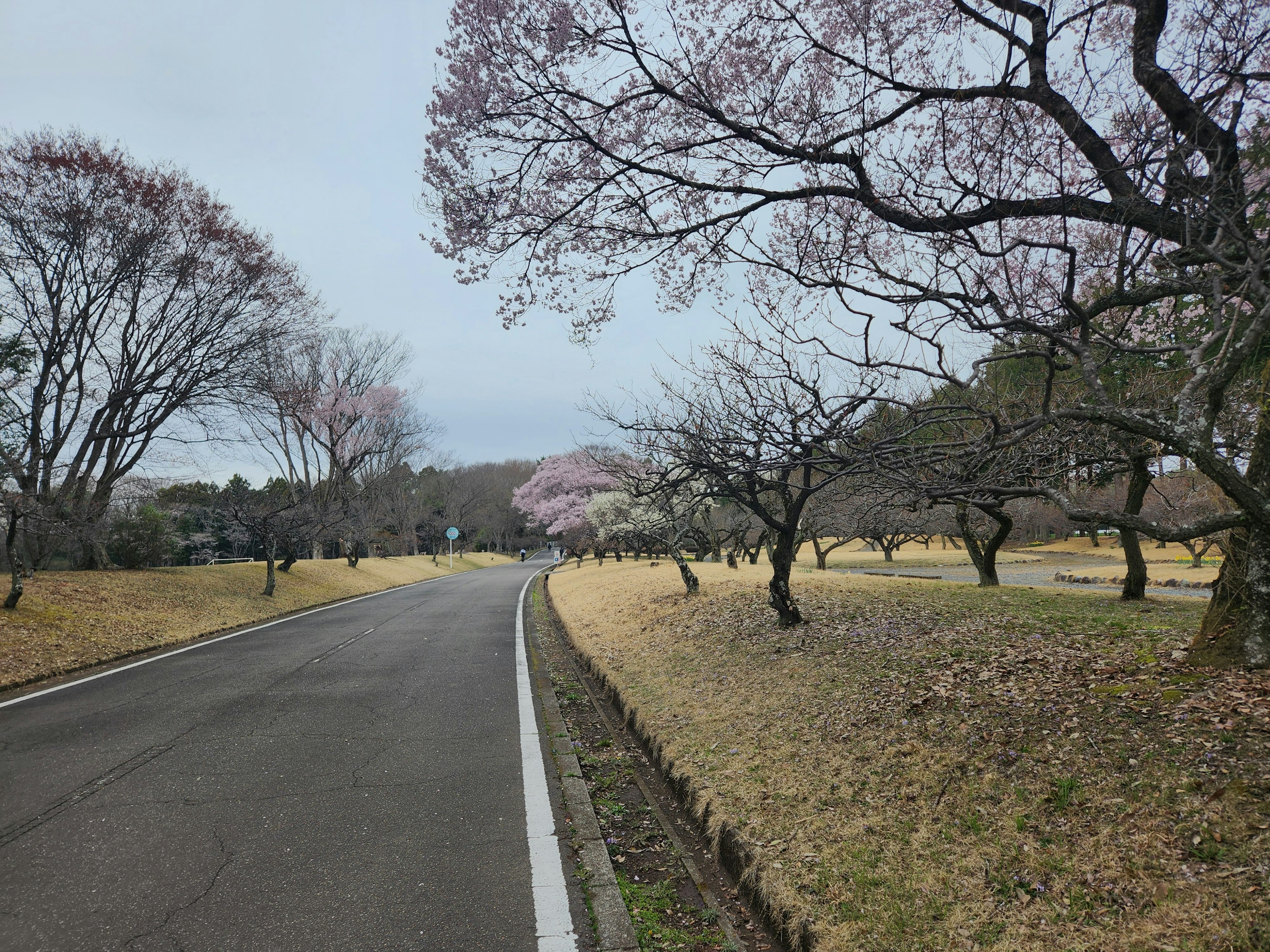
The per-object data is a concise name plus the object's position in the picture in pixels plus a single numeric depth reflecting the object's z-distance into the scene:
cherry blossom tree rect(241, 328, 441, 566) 26.11
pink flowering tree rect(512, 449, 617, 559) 45.16
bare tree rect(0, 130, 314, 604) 14.30
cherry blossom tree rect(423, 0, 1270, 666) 3.89
